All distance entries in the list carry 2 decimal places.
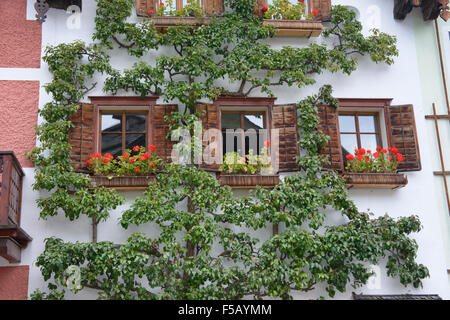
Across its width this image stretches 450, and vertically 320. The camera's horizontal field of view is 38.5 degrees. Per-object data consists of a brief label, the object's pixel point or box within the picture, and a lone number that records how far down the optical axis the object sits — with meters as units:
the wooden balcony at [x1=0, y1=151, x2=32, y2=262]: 7.86
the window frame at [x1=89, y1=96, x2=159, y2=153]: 9.52
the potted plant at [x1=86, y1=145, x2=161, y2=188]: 9.02
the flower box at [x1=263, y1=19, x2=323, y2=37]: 10.01
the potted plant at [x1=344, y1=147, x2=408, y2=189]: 9.38
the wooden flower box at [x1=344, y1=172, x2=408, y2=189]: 9.35
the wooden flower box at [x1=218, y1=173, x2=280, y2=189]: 9.20
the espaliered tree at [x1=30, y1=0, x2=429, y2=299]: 8.62
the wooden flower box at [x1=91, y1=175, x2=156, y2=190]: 9.00
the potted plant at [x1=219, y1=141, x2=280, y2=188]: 9.22
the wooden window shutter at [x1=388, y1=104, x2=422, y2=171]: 9.68
